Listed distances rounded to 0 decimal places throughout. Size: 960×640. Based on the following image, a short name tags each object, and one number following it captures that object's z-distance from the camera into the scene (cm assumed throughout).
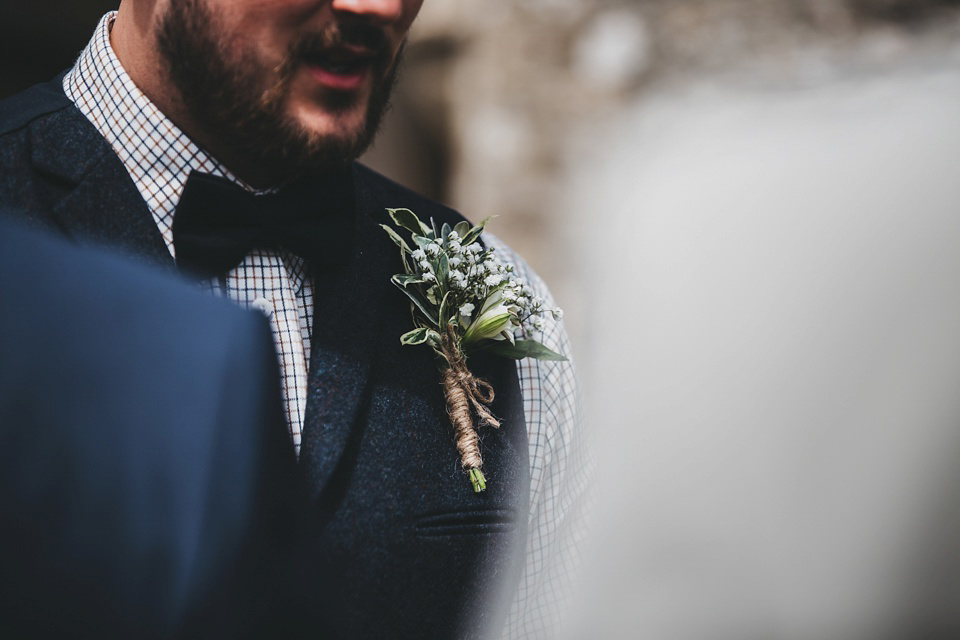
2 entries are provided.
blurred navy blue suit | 77
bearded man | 131
